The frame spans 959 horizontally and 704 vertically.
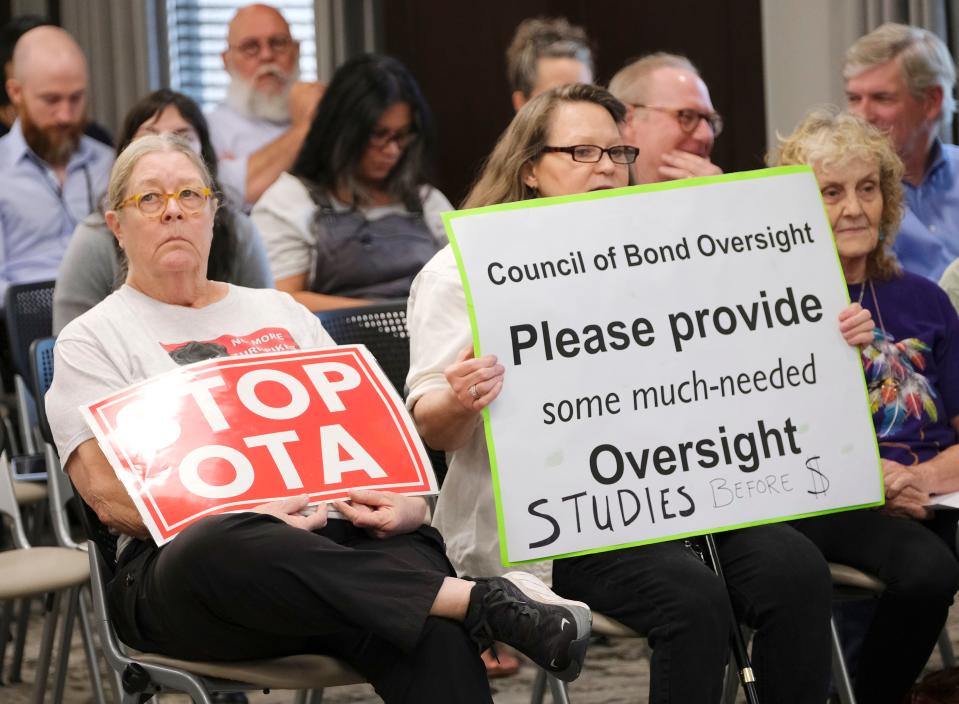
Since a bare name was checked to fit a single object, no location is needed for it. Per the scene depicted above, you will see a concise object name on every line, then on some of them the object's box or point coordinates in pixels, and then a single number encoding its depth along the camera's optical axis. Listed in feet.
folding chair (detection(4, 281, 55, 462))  27.14
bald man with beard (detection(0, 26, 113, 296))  34.50
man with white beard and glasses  40.16
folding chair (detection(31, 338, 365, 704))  15.88
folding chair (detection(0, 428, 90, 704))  20.65
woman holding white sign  16.79
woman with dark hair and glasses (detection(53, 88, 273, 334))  25.39
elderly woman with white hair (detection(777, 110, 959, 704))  19.24
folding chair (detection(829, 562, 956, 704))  19.20
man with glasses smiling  27.02
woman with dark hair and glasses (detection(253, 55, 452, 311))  28.91
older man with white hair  30.32
